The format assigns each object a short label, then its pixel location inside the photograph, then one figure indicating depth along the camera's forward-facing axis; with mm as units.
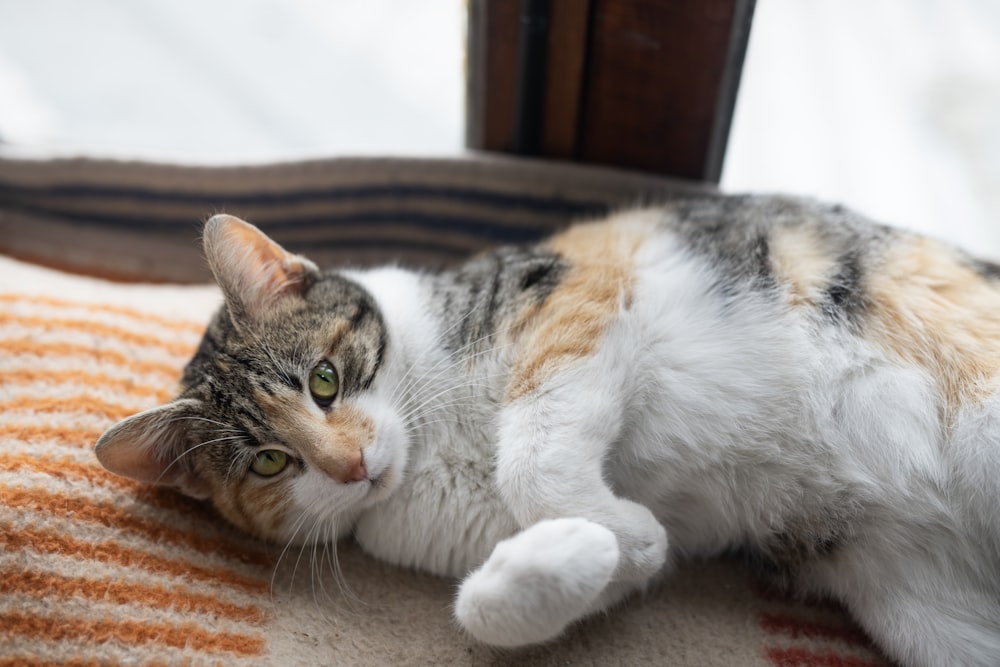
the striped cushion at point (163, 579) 535
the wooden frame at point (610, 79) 665
